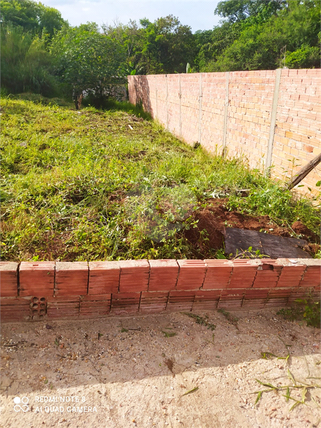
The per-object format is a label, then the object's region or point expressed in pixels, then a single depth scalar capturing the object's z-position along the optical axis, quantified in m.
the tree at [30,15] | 29.75
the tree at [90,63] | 15.10
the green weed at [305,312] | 2.71
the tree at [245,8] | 39.81
